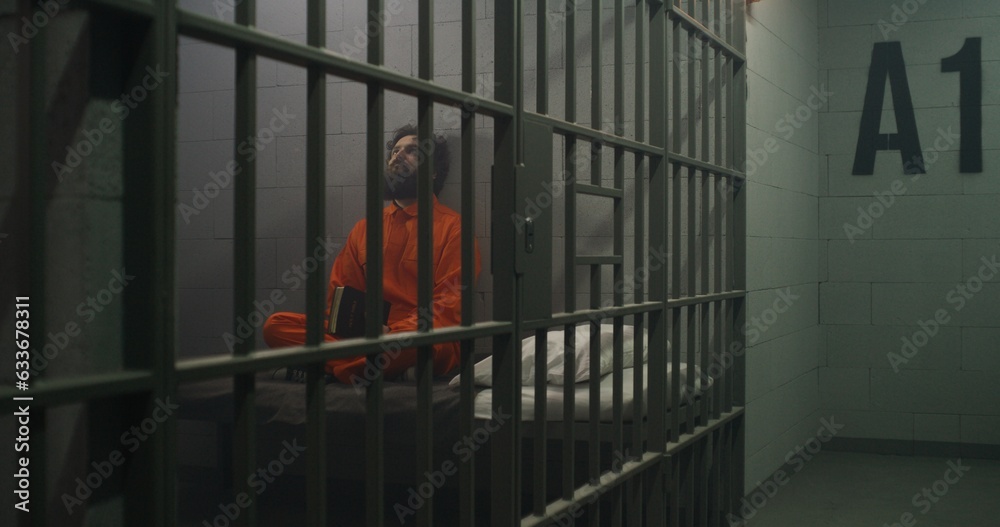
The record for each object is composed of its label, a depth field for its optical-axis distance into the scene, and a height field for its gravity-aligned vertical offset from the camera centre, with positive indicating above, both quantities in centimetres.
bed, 297 -54
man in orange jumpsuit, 346 -7
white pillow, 313 -38
